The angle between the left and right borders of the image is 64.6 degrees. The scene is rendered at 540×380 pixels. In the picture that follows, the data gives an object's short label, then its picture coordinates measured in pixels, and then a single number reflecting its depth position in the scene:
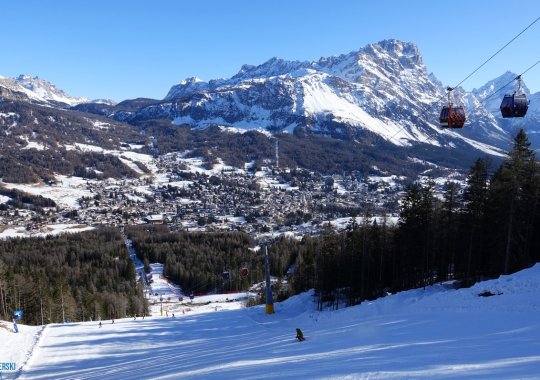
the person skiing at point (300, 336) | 21.44
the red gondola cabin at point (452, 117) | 23.77
